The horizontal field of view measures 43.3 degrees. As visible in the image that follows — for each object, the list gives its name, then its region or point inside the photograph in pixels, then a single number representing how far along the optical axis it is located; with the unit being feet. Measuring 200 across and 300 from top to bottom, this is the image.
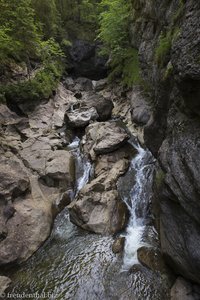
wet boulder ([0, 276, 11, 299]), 30.83
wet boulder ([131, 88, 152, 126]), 56.49
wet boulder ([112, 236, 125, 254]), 34.53
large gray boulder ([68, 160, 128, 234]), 38.75
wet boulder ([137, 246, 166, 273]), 30.94
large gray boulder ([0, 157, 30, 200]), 41.04
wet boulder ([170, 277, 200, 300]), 26.20
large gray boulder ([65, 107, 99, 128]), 67.21
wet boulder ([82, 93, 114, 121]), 71.44
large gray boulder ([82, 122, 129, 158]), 51.98
